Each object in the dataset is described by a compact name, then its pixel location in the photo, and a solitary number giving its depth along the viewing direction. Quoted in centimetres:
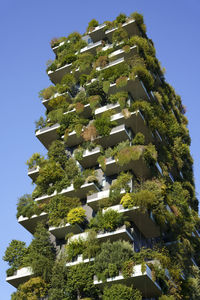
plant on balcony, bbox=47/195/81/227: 2999
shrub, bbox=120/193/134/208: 2723
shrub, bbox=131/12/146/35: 3966
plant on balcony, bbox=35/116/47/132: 3769
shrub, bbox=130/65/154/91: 3425
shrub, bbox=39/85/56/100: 3950
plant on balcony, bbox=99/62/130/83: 3534
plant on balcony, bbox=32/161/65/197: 3256
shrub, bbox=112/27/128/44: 3953
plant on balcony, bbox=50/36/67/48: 4512
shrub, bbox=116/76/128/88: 3406
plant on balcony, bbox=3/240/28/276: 2985
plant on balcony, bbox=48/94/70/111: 3750
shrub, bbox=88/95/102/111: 3475
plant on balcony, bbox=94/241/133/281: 2502
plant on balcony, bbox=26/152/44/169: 3524
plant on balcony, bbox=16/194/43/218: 3188
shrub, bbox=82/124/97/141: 3284
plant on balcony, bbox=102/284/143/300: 2364
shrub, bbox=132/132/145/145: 3109
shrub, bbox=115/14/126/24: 4081
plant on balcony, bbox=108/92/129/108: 3309
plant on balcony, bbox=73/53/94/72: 3903
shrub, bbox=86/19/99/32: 4318
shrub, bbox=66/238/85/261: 2738
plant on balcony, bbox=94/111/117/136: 3219
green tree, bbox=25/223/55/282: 2784
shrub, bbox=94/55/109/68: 3778
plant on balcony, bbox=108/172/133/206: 2859
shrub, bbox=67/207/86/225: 2894
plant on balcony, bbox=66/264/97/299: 2584
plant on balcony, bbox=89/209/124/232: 2702
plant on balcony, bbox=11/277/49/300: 2723
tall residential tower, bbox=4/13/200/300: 2622
